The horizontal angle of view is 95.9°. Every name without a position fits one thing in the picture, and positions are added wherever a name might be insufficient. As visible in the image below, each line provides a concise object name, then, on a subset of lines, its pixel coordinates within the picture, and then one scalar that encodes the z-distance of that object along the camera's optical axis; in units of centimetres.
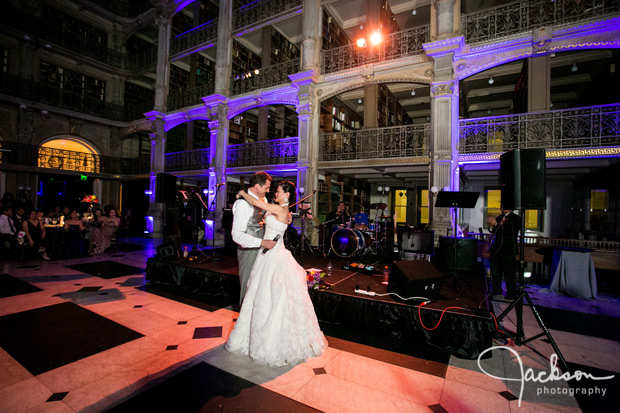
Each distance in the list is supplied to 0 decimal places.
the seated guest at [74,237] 829
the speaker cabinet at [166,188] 666
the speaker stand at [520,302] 315
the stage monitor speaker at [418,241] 702
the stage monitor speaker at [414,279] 351
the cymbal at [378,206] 791
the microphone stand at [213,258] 615
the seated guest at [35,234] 779
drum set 709
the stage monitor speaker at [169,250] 611
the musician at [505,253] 469
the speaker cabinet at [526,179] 316
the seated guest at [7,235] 748
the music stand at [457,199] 476
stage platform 315
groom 287
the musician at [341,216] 820
